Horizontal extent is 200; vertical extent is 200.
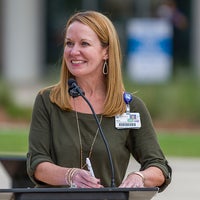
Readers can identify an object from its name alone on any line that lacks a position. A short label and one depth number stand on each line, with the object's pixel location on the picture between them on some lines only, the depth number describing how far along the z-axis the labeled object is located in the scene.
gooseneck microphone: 7.54
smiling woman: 7.90
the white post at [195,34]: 41.53
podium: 6.43
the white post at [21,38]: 41.40
